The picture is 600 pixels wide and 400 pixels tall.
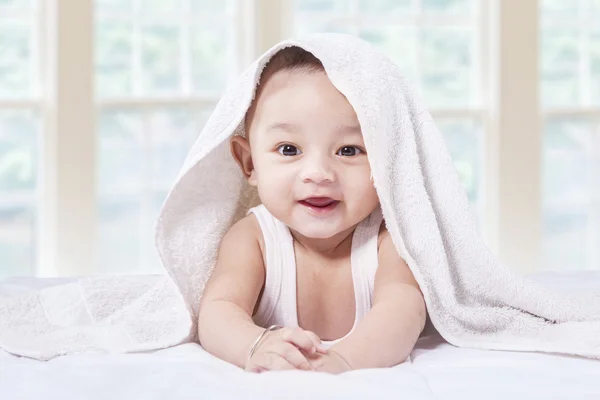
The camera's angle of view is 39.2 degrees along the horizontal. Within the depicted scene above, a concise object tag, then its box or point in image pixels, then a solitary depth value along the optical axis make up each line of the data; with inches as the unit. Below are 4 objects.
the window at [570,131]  154.6
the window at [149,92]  145.4
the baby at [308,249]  49.2
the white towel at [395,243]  54.2
